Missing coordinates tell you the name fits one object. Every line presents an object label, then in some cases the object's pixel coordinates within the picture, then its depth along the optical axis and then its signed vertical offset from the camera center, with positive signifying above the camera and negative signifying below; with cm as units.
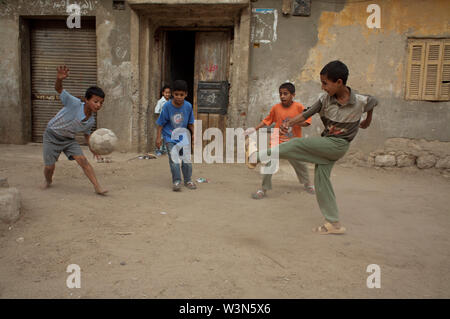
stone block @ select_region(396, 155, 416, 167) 662 -86
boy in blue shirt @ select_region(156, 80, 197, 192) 459 -34
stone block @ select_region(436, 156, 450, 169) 641 -86
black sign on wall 745 +20
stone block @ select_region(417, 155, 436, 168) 648 -84
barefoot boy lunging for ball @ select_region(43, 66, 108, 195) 404 -33
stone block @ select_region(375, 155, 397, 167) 666 -88
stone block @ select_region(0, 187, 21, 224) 298 -88
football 407 -44
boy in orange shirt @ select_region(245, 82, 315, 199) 446 -18
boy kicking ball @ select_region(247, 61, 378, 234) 296 -19
